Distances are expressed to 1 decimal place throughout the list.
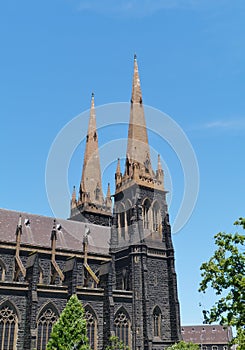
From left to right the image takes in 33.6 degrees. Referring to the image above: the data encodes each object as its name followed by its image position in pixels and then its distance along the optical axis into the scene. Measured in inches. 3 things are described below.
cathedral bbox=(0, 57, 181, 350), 1389.0
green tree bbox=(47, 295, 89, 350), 1108.6
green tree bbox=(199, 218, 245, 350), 676.6
